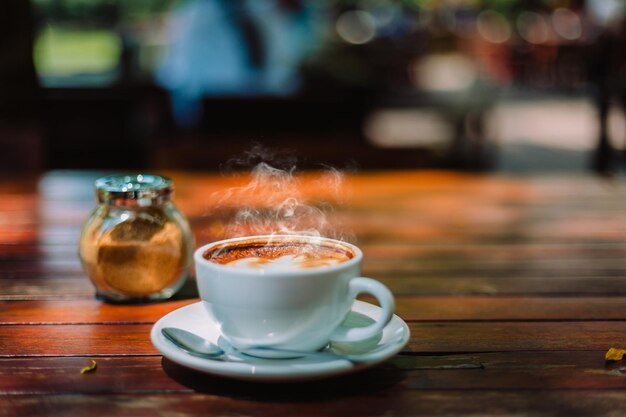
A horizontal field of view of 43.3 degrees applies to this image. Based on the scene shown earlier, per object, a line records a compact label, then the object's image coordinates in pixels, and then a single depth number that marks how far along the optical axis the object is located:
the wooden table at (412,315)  0.59
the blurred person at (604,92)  3.24
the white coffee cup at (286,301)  0.62
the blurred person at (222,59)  4.51
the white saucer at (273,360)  0.58
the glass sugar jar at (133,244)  0.86
